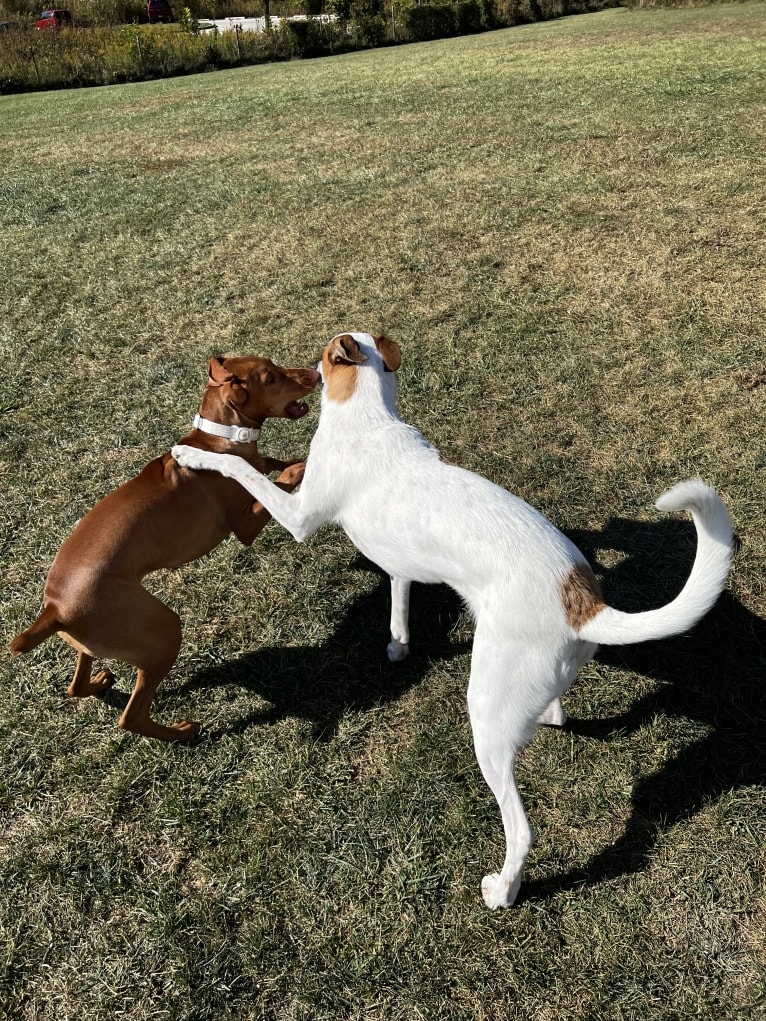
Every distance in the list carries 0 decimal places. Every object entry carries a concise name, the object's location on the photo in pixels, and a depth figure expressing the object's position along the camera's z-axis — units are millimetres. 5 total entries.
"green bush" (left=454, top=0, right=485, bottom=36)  25216
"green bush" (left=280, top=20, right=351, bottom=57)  22875
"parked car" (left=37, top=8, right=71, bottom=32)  29547
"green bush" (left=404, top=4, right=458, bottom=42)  24594
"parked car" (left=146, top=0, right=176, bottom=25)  34031
